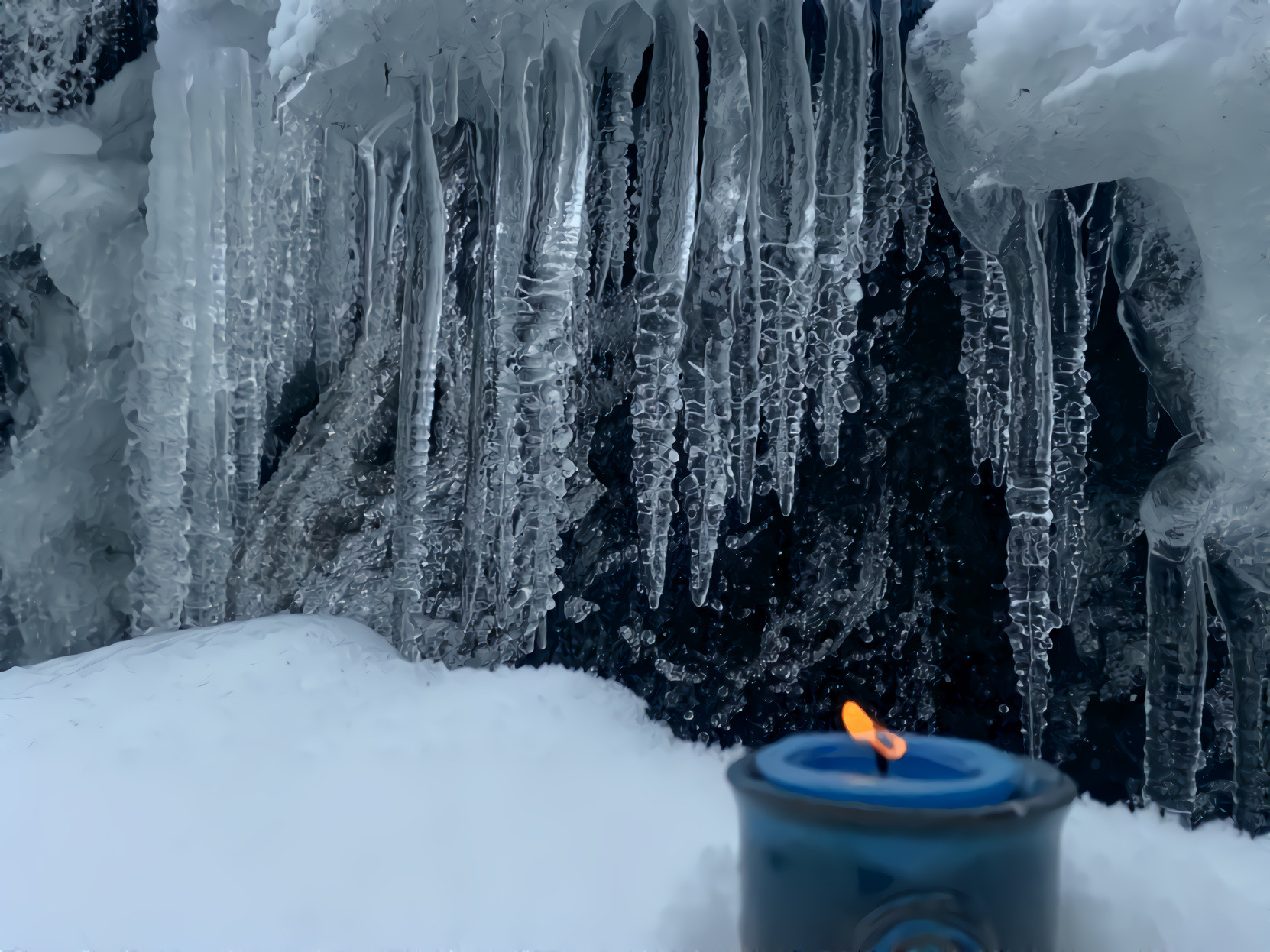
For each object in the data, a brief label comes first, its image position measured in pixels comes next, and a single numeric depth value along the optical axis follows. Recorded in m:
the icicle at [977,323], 0.98
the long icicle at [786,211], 0.92
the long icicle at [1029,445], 0.89
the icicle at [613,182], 1.08
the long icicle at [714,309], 0.95
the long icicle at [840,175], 0.92
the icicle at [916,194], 1.06
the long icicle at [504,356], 1.01
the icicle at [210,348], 1.28
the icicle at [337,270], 1.41
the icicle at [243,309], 1.28
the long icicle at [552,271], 0.99
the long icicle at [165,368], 1.32
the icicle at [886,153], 0.93
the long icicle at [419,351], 1.08
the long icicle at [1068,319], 0.93
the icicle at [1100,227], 0.93
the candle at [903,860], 0.43
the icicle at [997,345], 0.97
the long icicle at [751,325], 0.93
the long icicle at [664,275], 0.97
